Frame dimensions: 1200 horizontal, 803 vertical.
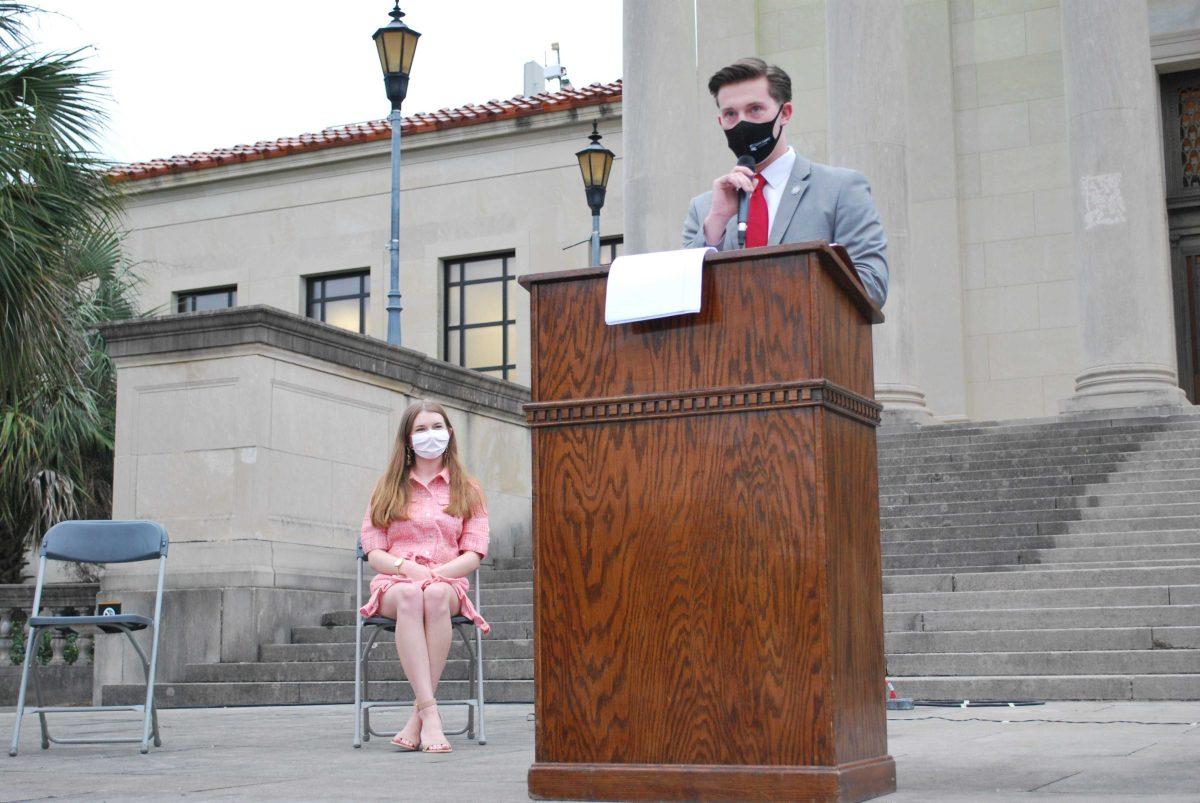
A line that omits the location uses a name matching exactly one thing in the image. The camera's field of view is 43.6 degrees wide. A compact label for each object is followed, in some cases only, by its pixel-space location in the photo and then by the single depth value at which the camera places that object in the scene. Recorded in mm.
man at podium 4406
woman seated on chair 7105
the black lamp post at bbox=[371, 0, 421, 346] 15289
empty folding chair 7691
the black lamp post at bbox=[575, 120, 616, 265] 17953
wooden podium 3850
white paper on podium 4035
